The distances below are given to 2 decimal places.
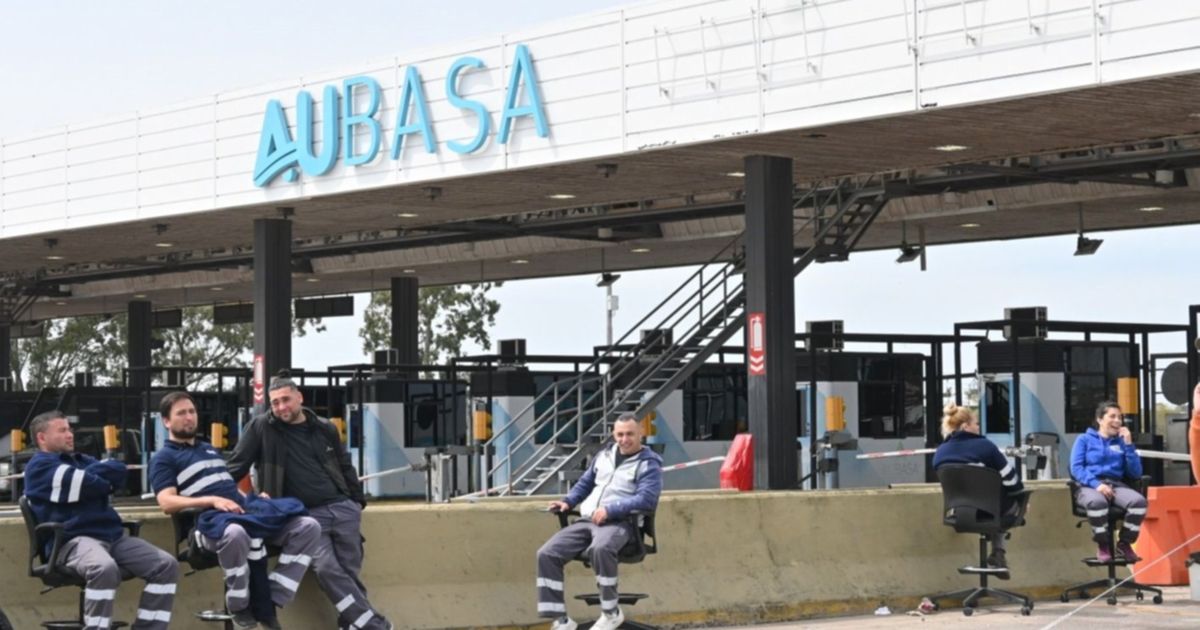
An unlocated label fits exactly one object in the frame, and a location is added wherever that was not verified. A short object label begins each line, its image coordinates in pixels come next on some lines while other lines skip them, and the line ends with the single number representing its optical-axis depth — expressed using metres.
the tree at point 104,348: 92.44
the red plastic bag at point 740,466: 25.67
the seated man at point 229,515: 12.43
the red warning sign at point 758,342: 24.42
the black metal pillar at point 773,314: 24.34
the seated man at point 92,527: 11.98
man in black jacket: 13.02
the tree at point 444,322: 89.44
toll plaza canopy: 20.70
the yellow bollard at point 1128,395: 28.53
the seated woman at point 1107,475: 17.92
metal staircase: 27.52
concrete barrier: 13.47
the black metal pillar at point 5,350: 49.53
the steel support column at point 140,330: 50.88
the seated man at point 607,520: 14.15
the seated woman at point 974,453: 16.78
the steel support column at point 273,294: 31.42
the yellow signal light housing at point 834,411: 27.09
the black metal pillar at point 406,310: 45.16
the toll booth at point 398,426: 38.03
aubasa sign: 25.48
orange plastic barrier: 18.39
